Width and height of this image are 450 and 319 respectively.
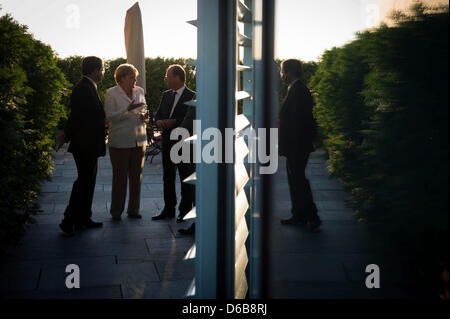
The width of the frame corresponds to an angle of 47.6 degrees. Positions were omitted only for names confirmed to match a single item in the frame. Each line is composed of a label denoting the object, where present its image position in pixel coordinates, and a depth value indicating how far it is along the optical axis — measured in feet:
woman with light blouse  21.70
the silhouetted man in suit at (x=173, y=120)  21.57
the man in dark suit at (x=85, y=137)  19.88
